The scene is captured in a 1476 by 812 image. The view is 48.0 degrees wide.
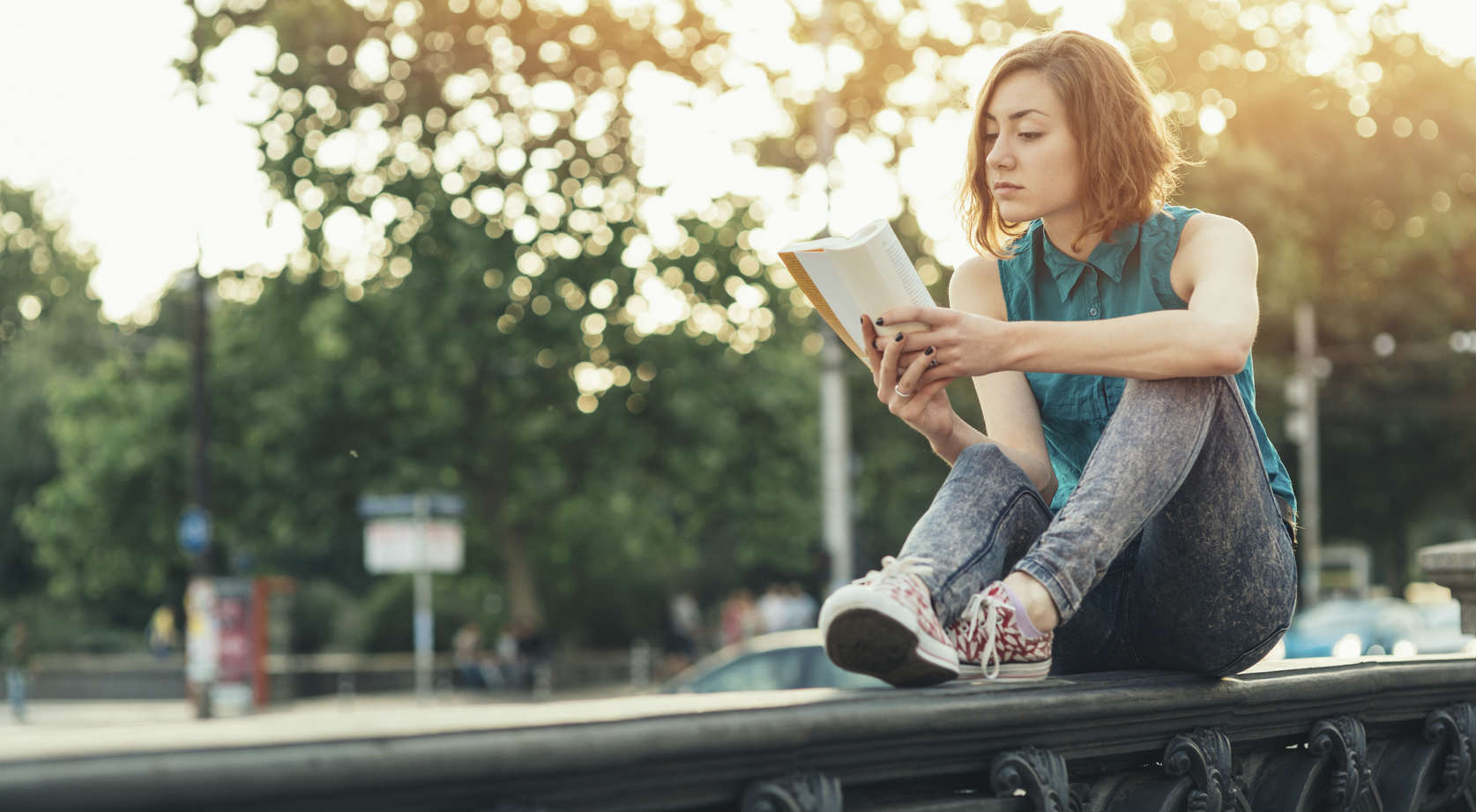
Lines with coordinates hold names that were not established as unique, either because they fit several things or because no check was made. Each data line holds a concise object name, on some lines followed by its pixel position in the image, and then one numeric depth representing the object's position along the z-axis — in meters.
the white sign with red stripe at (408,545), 23.12
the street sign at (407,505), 22.50
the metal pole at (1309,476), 27.83
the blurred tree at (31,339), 37.69
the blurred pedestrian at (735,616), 29.38
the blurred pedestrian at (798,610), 24.28
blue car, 17.09
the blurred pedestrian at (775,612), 24.33
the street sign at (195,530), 21.84
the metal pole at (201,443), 22.20
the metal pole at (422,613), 22.70
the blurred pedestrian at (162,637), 32.94
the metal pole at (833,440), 20.44
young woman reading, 2.53
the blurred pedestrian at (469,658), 29.02
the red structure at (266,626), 24.86
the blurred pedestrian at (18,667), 26.00
